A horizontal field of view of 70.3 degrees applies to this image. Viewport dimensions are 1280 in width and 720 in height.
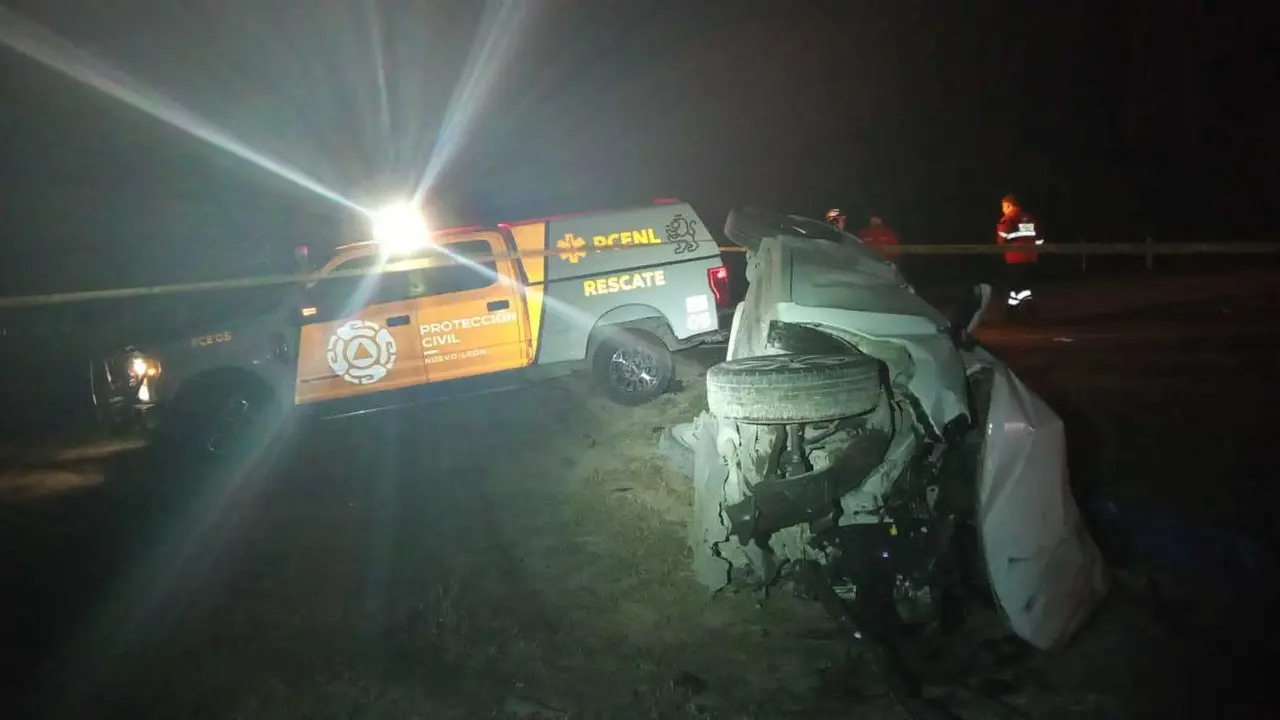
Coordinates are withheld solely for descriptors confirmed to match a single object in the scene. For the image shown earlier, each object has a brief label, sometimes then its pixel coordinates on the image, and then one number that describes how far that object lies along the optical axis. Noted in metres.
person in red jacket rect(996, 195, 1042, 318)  11.44
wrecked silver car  3.54
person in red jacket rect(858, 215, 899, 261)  12.26
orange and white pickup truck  7.60
